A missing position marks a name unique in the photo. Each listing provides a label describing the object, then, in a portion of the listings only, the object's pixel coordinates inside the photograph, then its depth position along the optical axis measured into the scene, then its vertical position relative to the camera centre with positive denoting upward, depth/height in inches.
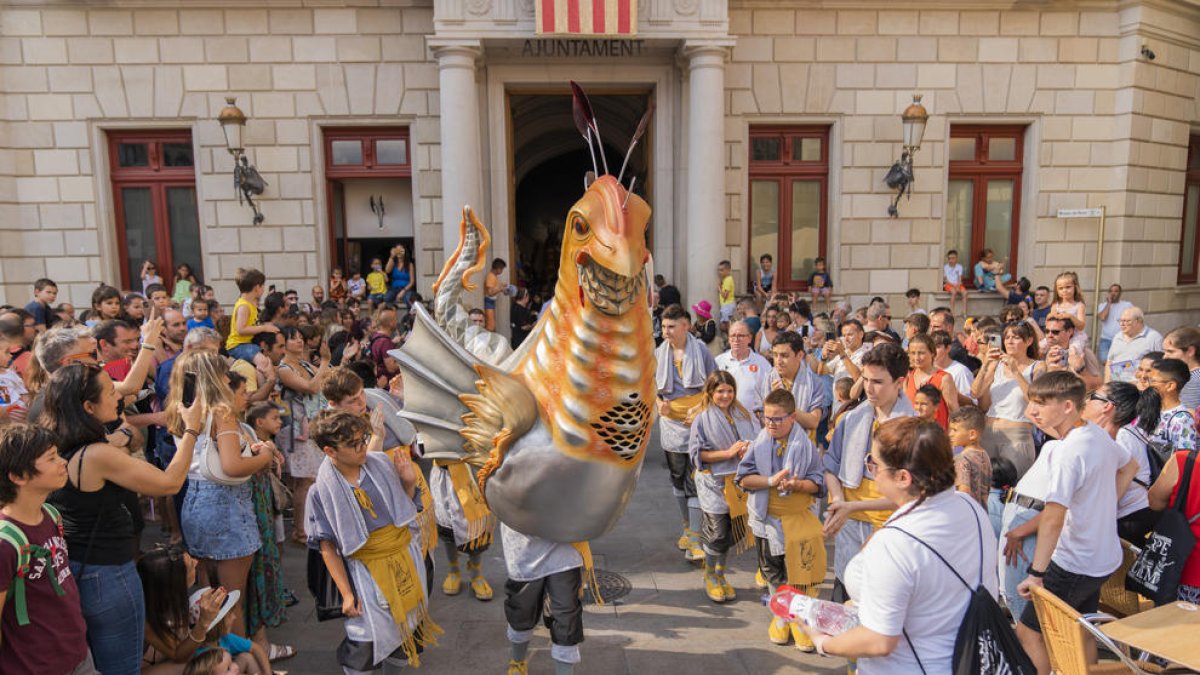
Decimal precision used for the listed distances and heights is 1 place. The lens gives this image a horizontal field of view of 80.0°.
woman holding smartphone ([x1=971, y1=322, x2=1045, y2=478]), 191.6 -38.7
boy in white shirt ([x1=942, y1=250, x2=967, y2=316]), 471.5 -15.7
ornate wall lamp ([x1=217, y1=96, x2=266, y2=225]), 415.8 +60.0
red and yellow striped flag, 399.2 +133.7
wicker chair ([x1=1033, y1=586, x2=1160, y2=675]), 115.6 -63.3
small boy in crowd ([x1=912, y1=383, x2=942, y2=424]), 162.1 -33.3
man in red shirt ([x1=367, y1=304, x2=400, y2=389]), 251.3 -31.1
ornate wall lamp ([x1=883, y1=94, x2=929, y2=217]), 441.1 +66.6
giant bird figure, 104.7 -21.5
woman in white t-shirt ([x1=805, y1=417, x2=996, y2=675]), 86.0 -37.6
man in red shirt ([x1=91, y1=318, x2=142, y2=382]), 191.0 -22.6
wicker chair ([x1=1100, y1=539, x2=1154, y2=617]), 151.0 -74.1
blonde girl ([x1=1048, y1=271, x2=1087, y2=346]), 340.8 -22.0
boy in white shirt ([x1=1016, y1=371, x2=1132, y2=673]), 128.1 -44.9
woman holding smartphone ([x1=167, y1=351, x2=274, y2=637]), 141.3 -45.7
